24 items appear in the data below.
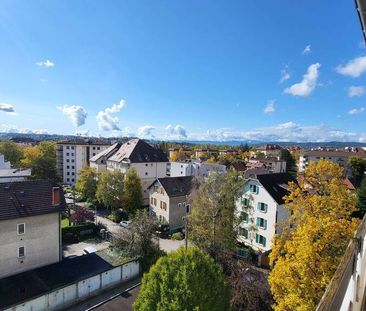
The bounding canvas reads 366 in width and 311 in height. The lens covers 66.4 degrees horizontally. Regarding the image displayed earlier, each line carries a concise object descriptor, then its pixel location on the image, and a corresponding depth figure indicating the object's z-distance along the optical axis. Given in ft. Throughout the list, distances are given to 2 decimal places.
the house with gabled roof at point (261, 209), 91.01
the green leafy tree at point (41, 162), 206.28
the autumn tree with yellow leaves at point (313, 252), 41.70
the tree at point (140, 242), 79.25
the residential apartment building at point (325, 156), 318.24
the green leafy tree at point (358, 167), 217.97
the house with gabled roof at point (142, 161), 161.27
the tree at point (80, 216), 118.09
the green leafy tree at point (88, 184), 150.30
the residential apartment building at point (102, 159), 188.55
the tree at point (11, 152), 228.02
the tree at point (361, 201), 118.68
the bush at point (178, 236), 108.78
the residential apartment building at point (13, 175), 100.07
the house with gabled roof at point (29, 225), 69.26
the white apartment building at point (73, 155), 245.04
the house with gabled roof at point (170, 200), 118.01
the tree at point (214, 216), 82.07
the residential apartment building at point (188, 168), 195.22
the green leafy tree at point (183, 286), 44.73
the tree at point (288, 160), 343.93
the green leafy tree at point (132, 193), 133.69
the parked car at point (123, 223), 120.61
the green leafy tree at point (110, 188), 133.59
